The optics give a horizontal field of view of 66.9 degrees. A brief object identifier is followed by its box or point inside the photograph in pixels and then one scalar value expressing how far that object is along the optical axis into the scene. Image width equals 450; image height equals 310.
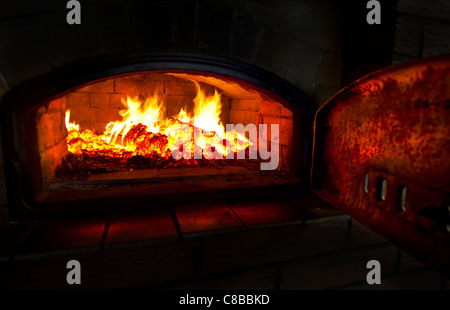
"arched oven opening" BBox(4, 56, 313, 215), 0.65
